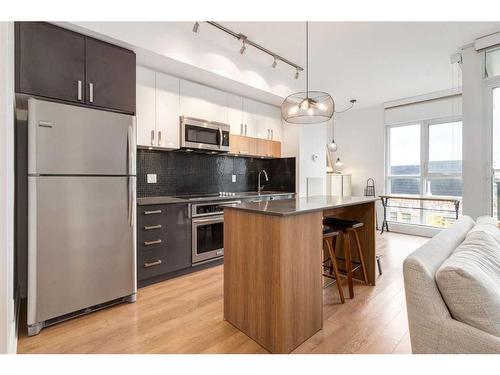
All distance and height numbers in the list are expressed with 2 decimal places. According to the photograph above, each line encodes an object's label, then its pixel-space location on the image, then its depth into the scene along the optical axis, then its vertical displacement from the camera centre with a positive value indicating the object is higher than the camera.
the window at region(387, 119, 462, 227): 4.77 +0.38
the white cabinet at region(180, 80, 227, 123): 3.27 +1.12
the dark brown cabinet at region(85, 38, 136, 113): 2.20 +0.97
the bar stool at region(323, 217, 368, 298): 2.45 -0.42
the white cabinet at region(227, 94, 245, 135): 3.80 +1.08
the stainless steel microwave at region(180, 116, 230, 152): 3.22 +0.67
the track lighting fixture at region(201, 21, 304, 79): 2.67 +1.67
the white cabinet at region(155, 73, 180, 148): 3.04 +0.89
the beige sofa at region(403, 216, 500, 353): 0.93 -0.51
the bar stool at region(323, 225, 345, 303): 2.27 -0.53
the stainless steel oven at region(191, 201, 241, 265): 3.04 -0.55
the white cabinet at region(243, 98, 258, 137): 4.00 +1.07
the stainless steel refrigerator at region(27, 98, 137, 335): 1.89 -0.20
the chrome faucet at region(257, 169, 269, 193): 4.66 +0.04
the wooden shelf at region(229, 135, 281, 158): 3.82 +0.63
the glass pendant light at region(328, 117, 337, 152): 5.81 +0.89
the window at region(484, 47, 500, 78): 3.02 +1.46
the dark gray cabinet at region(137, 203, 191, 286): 2.62 -0.58
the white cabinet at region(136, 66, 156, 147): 2.88 +0.88
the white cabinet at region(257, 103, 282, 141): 4.24 +1.08
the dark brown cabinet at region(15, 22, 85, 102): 1.89 +0.95
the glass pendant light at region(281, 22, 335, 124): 2.35 +0.73
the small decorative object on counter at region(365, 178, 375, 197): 5.75 -0.03
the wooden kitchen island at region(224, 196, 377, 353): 1.63 -0.58
